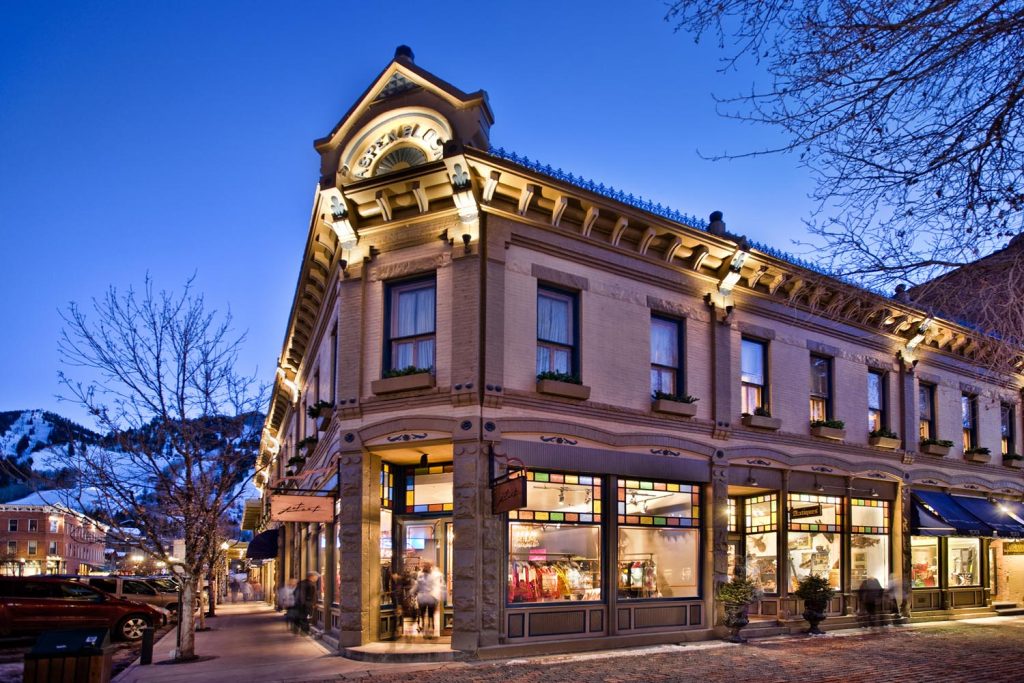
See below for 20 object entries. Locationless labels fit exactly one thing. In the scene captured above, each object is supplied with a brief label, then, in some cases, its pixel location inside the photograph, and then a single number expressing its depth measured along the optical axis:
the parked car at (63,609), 19.97
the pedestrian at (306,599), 21.73
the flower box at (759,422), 19.31
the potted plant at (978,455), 25.41
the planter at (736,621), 17.61
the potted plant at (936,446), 23.83
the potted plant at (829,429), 20.80
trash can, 9.95
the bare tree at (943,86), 7.53
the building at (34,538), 102.62
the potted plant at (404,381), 15.79
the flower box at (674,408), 17.67
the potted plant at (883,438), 22.27
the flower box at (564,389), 16.07
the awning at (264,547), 30.94
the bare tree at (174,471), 16.45
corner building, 15.74
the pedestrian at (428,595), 16.55
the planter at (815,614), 19.31
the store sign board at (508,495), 13.79
